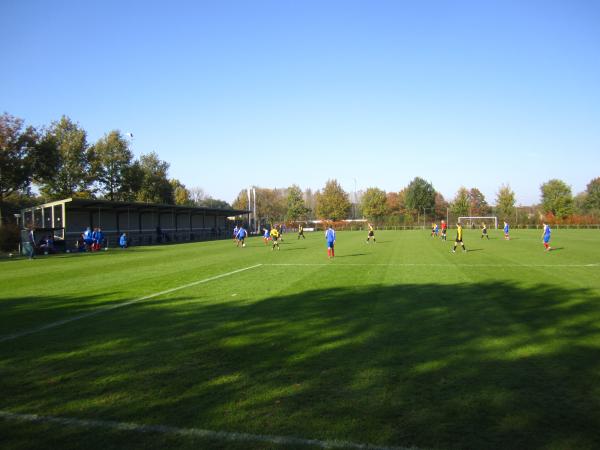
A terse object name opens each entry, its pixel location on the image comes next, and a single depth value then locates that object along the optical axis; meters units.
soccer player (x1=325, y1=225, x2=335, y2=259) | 22.83
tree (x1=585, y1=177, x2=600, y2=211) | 99.50
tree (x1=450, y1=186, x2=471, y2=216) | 93.62
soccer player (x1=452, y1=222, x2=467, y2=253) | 25.37
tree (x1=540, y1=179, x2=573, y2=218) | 83.31
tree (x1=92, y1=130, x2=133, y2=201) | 59.00
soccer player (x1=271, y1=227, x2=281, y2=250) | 31.48
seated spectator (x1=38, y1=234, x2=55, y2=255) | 30.36
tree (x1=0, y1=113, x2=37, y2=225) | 38.59
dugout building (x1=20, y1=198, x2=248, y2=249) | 36.94
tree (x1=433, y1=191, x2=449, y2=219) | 103.61
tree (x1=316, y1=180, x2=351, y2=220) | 102.44
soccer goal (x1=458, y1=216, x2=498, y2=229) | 81.45
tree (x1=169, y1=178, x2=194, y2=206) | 91.69
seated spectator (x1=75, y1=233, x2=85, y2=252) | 34.12
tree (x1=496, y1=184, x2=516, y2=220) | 87.69
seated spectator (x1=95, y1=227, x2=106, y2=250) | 33.49
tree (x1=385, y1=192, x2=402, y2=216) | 110.75
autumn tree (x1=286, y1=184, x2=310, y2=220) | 106.62
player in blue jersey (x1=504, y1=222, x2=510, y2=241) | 39.57
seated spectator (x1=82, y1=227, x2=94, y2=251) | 33.12
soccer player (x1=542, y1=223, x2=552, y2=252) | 25.41
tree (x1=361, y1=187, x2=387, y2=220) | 101.94
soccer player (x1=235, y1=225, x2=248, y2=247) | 33.91
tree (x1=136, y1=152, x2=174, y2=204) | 67.12
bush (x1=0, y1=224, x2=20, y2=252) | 33.25
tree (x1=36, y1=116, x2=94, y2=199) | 53.88
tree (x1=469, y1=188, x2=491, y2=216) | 100.81
